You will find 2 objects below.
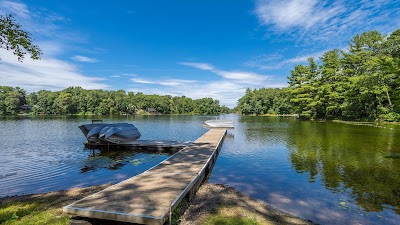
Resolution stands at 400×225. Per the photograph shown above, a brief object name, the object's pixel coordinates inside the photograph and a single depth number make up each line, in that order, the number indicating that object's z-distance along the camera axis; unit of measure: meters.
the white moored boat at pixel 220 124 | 33.19
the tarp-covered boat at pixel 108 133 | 17.70
